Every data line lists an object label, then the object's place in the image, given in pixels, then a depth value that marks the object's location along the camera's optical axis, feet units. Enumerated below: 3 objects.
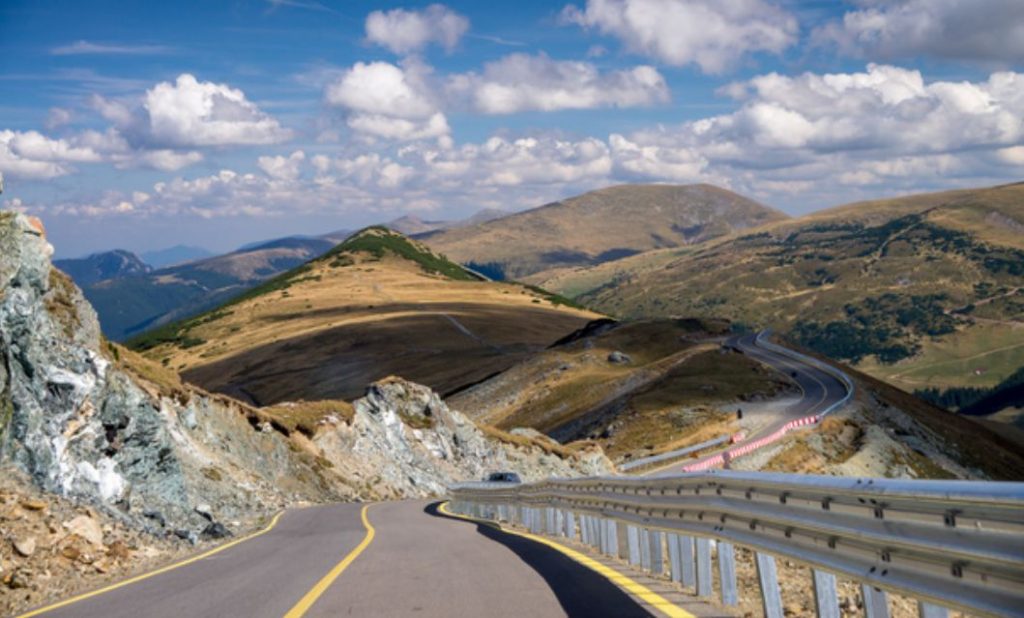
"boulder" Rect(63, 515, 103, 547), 54.29
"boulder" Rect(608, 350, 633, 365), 376.27
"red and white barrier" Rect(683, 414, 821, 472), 202.39
